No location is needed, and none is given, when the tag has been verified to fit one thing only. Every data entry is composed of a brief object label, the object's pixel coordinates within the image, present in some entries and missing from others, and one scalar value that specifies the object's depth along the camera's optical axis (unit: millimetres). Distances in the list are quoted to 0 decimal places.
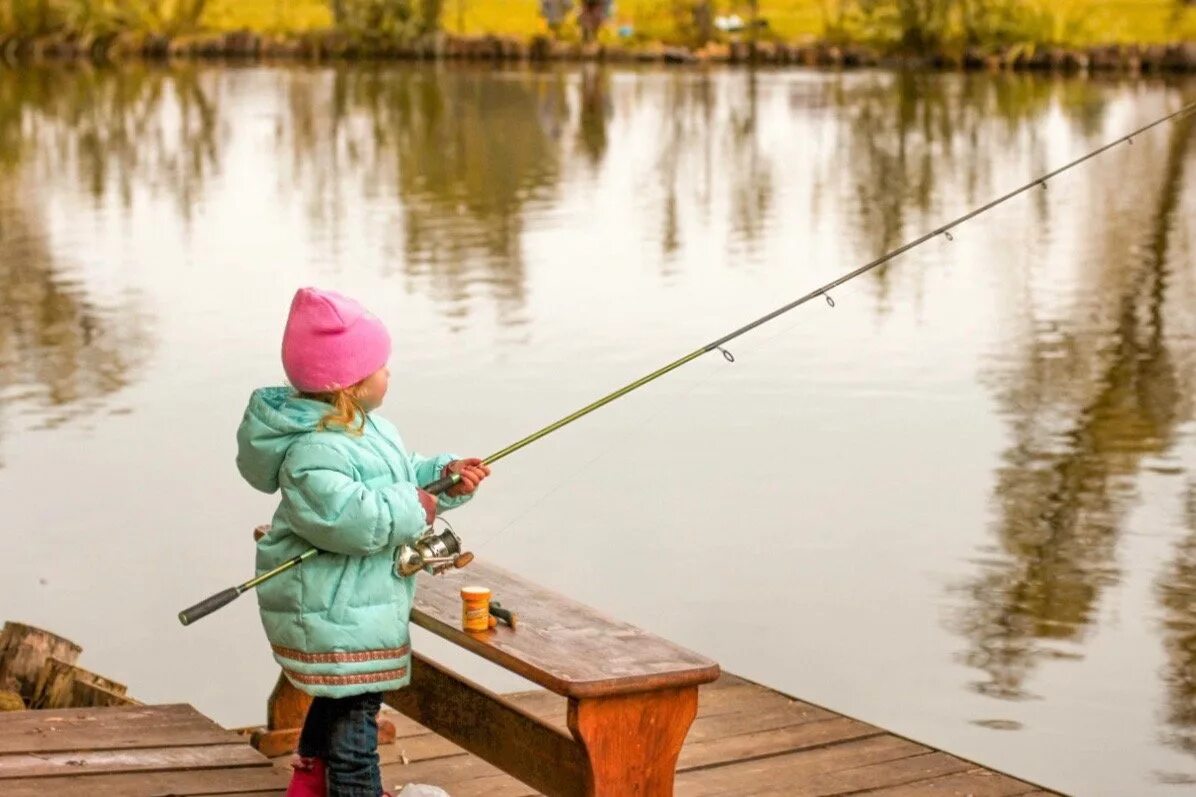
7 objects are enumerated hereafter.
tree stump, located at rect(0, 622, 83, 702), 5305
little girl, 4012
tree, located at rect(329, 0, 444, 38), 37531
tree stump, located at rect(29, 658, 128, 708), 5285
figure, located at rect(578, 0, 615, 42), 37406
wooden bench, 4012
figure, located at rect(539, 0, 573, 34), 38250
